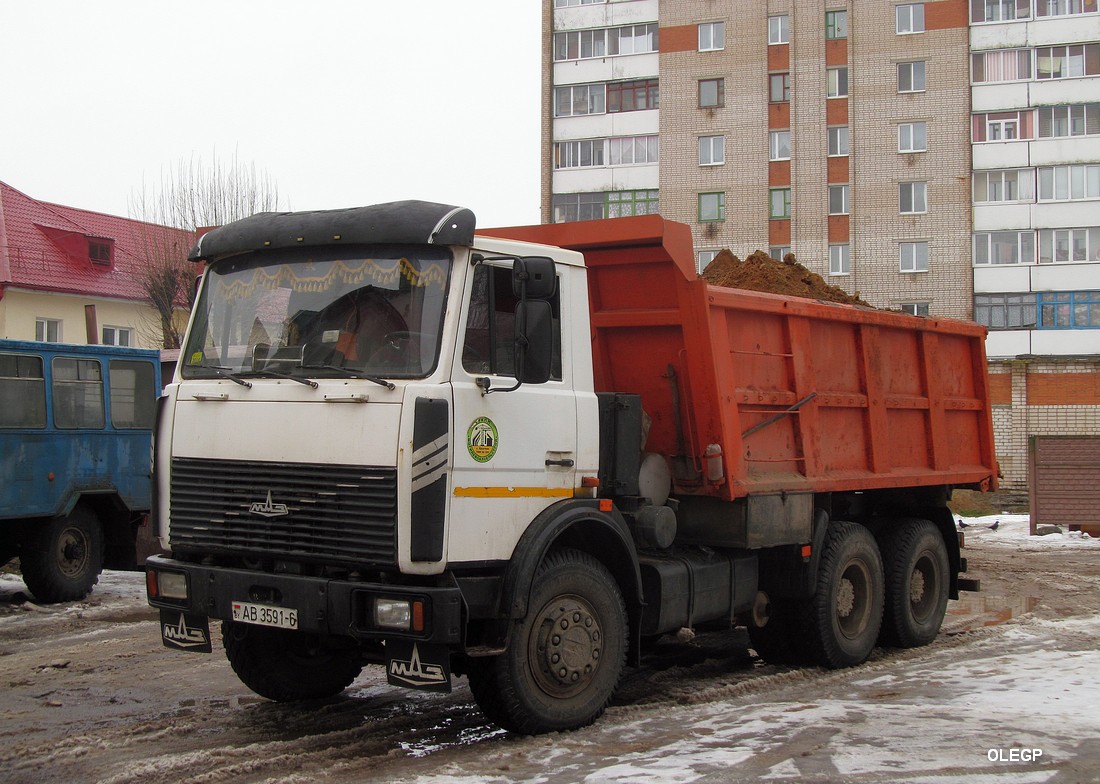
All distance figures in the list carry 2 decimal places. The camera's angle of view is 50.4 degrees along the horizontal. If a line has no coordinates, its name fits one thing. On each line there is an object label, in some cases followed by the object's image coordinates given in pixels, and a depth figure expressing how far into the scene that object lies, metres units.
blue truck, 11.34
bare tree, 34.66
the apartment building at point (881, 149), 40.69
